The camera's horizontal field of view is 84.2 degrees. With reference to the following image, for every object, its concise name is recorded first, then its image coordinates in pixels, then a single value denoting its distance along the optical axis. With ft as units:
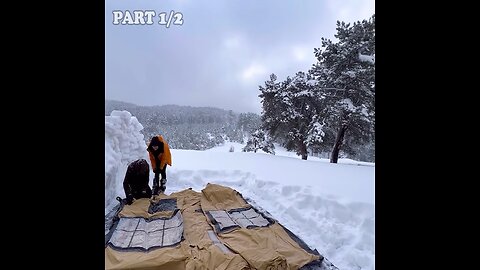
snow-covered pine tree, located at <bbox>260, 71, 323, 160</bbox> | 35.83
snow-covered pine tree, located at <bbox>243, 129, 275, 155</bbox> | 43.29
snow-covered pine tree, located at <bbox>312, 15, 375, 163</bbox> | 30.22
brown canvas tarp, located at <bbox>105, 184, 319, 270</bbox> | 7.36
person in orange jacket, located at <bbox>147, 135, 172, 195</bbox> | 15.01
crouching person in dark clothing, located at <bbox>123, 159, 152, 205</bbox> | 12.77
